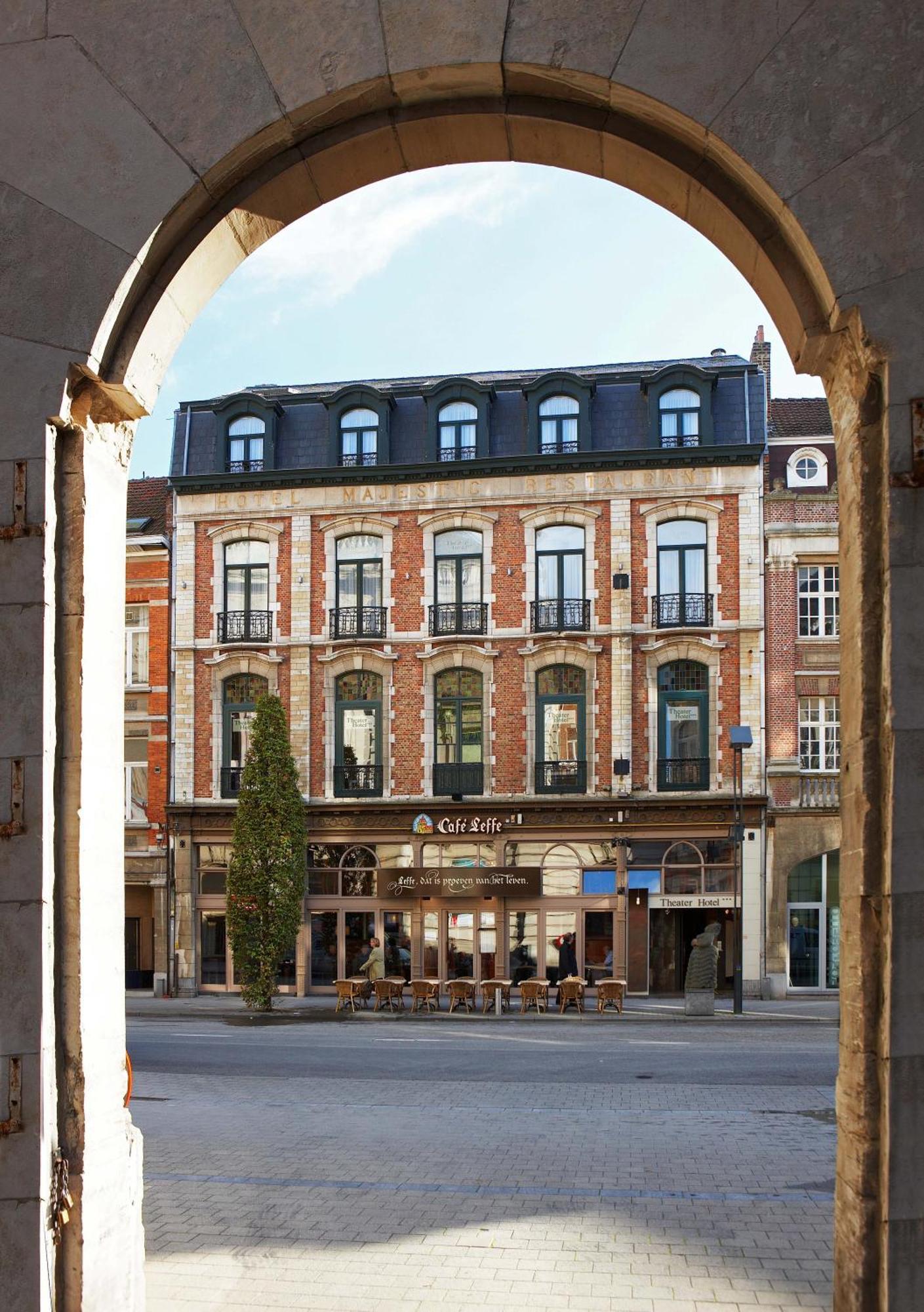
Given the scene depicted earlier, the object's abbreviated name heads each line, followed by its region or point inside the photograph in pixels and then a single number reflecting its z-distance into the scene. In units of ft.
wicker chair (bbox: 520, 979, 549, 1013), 90.48
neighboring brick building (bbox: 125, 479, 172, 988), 111.55
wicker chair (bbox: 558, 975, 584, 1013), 88.94
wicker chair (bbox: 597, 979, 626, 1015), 89.36
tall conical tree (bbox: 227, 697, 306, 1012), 94.53
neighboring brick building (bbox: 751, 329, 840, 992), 100.83
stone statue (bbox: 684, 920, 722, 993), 86.48
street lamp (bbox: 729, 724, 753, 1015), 88.22
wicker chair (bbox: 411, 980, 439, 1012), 91.30
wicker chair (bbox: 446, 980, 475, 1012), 91.71
